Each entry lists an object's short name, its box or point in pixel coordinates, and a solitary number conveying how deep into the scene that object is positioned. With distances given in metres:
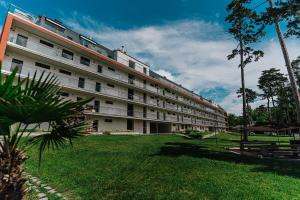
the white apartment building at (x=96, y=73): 18.37
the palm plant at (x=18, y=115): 2.17
